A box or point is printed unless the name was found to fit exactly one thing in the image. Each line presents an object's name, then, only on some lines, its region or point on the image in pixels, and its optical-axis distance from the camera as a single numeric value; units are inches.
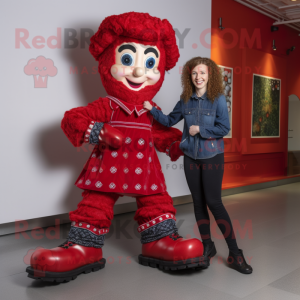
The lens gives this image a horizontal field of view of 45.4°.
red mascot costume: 79.7
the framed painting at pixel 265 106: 219.5
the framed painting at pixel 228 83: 196.1
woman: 81.7
